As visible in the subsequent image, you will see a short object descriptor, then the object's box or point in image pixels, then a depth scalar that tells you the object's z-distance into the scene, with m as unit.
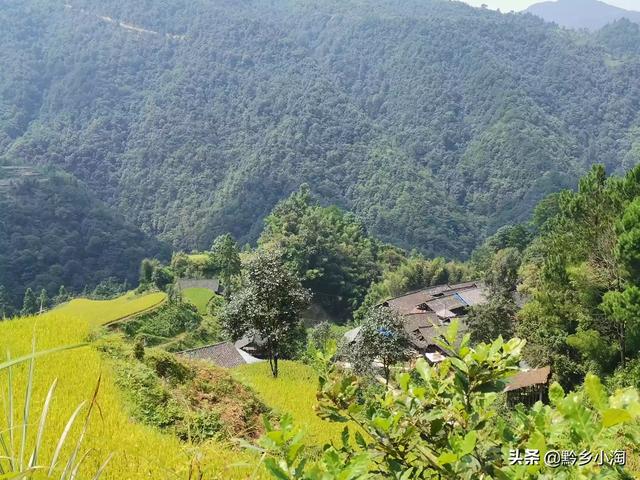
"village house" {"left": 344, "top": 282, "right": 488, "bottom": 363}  33.84
